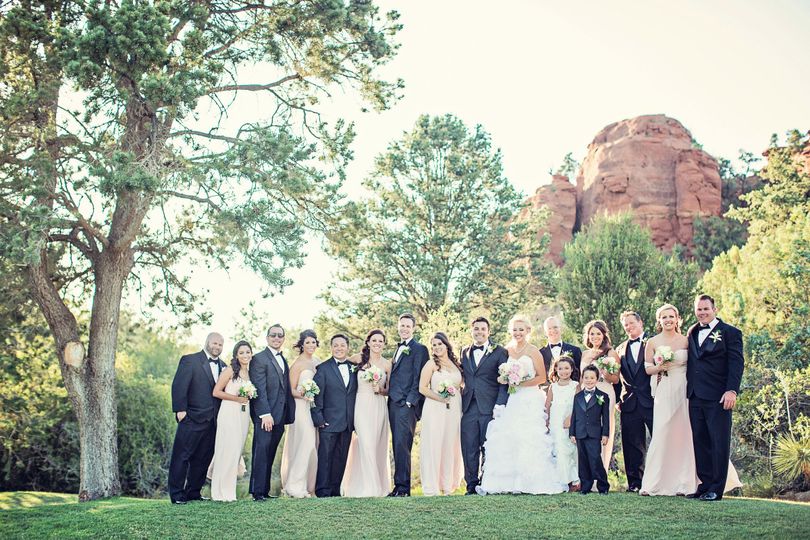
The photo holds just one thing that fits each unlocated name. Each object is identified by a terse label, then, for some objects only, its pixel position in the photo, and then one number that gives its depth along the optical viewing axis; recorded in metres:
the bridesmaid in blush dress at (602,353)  10.05
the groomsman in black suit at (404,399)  10.41
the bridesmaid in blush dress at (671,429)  9.35
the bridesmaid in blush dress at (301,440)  10.81
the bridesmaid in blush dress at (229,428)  10.32
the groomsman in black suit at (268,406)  10.22
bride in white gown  9.77
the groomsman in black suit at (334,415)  10.62
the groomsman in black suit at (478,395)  10.07
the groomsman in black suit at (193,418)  10.20
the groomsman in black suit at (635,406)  9.93
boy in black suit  9.65
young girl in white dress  9.98
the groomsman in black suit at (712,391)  8.77
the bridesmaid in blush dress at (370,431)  10.72
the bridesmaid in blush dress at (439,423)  10.41
